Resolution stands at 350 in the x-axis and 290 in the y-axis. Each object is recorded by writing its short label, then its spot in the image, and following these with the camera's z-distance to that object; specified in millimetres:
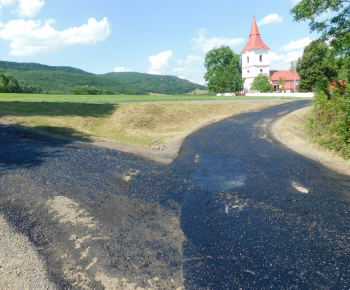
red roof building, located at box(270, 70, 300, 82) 101469
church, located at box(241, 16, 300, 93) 96625
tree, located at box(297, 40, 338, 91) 67625
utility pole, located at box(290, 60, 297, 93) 75000
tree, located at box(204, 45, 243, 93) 87962
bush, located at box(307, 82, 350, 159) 11227
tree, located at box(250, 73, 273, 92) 82375
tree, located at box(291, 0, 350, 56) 14625
